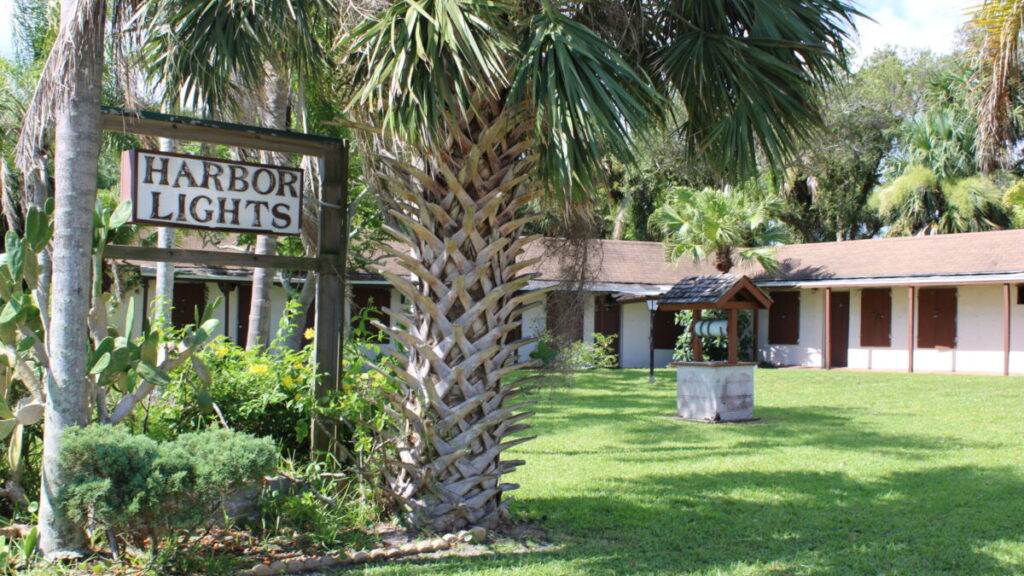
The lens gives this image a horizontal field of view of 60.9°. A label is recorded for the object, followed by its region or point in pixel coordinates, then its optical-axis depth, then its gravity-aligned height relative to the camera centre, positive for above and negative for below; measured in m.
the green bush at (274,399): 6.12 -0.60
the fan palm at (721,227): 22.39 +2.71
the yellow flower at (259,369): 6.33 -0.40
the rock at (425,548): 5.54 -1.45
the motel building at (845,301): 20.64 +0.66
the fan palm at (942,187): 26.27 +4.55
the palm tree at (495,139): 5.20 +1.20
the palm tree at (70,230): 4.78 +0.43
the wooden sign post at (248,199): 5.62 +0.77
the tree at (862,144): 31.95 +7.03
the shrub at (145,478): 4.42 -0.87
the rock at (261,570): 4.93 -1.45
